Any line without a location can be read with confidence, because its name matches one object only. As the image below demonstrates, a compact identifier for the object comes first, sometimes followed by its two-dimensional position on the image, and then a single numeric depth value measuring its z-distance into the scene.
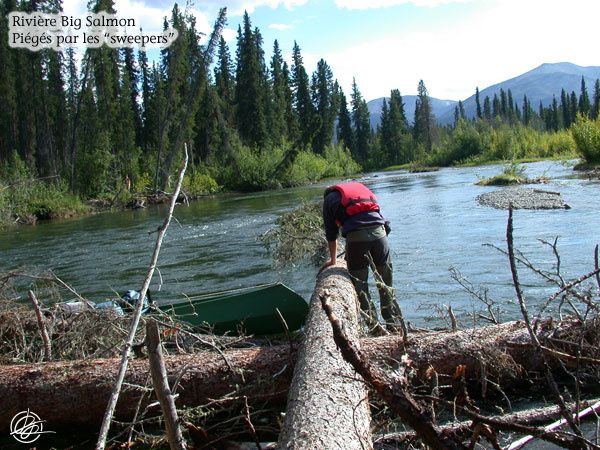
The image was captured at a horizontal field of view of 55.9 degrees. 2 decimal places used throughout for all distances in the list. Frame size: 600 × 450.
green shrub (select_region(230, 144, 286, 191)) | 48.88
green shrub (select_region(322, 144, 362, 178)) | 67.58
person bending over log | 6.41
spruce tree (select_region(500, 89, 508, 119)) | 143.30
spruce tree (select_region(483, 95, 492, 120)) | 145.00
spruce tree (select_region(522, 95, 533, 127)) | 136.75
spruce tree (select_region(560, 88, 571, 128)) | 112.79
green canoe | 6.48
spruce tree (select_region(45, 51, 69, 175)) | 44.16
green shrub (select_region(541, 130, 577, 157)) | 51.97
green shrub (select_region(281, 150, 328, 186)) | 51.25
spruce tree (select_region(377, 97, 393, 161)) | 95.94
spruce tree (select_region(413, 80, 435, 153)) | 101.69
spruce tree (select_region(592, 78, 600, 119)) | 96.86
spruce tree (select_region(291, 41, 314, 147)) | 82.38
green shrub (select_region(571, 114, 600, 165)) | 28.06
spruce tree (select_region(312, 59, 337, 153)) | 83.06
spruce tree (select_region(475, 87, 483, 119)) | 140.95
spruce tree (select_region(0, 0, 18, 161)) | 42.34
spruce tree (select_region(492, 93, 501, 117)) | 143.38
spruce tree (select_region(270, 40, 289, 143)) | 69.07
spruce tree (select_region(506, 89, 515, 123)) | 130.12
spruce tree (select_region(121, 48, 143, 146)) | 59.97
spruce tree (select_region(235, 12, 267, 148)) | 64.25
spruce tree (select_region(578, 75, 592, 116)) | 107.44
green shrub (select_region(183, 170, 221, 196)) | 44.40
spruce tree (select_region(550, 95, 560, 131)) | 115.71
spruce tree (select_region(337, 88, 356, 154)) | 93.00
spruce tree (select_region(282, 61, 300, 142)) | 77.12
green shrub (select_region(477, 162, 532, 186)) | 25.25
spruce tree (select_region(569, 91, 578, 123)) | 108.23
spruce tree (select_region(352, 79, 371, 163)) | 97.44
